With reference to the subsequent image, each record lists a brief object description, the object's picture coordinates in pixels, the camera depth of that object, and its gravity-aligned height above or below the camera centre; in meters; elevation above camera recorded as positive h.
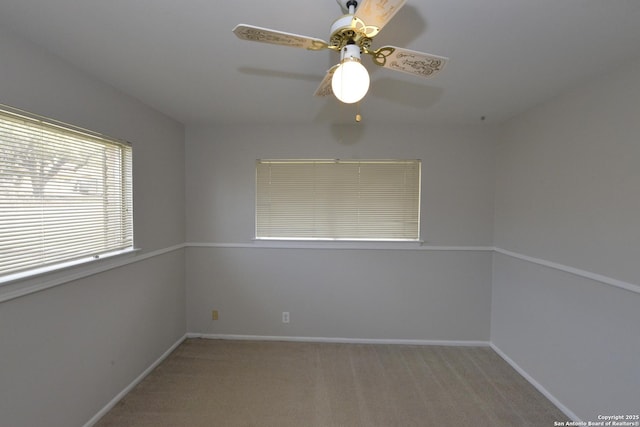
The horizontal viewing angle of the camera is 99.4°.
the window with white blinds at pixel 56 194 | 1.42 +0.07
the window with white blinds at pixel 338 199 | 3.01 +0.08
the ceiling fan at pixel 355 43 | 0.98 +0.66
